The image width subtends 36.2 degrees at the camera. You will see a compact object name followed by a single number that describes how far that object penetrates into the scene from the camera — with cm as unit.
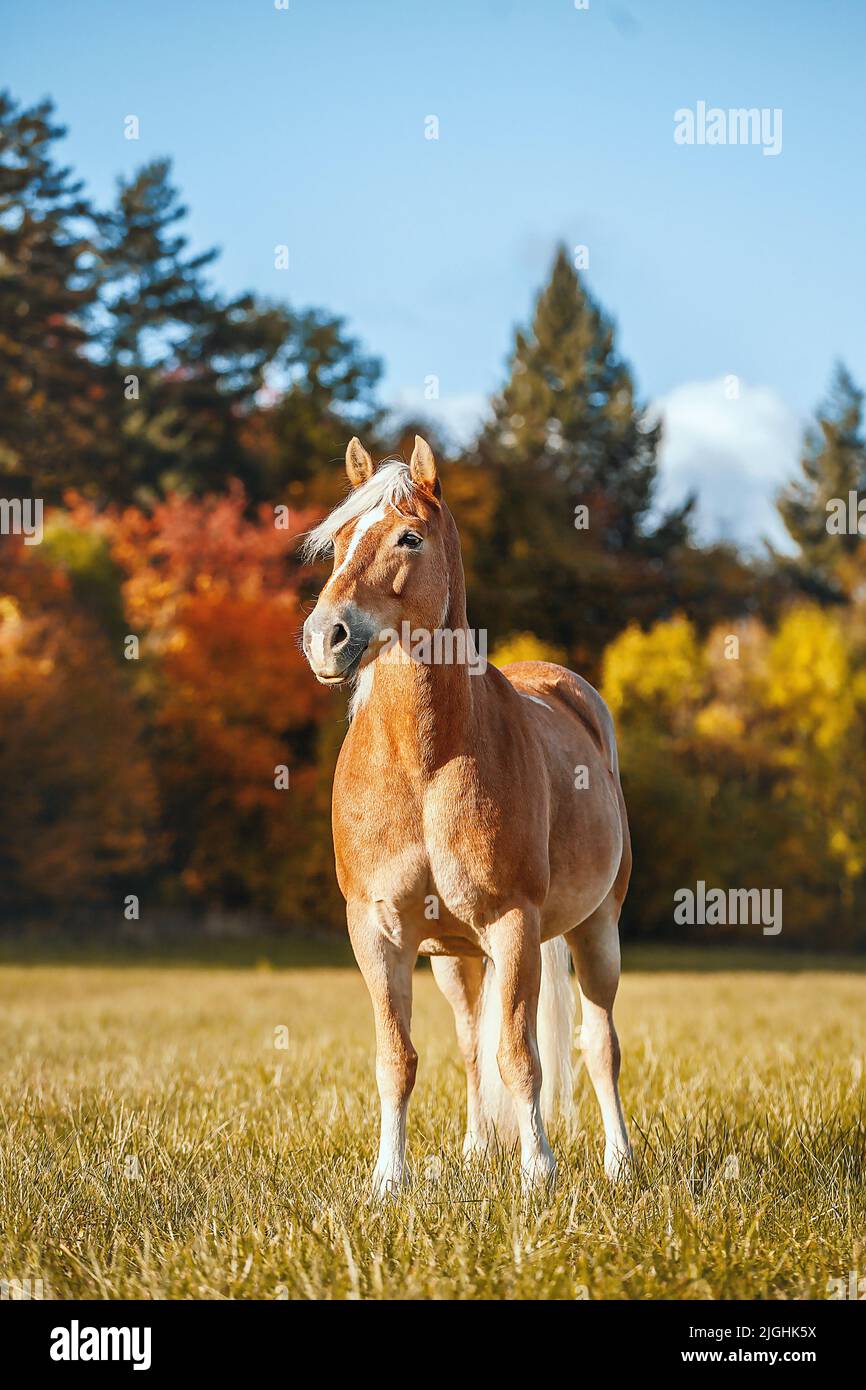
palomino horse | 445
